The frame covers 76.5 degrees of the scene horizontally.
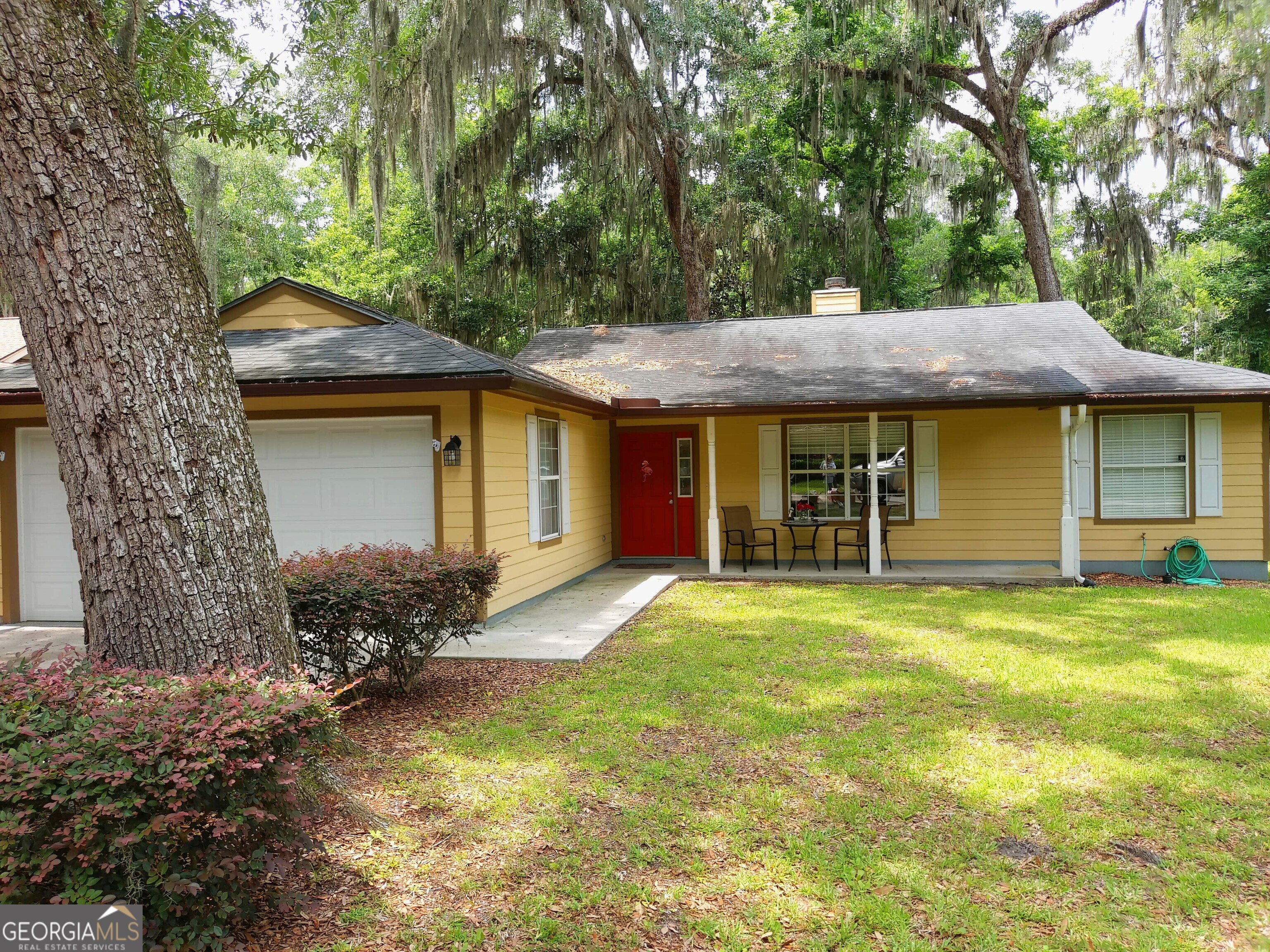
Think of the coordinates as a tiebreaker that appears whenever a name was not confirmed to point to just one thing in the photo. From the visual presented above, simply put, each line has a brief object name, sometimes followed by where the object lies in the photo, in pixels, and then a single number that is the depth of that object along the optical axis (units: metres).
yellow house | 7.32
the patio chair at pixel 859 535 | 10.35
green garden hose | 9.70
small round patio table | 10.35
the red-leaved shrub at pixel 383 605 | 4.55
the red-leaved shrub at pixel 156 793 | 2.14
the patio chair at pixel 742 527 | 10.66
